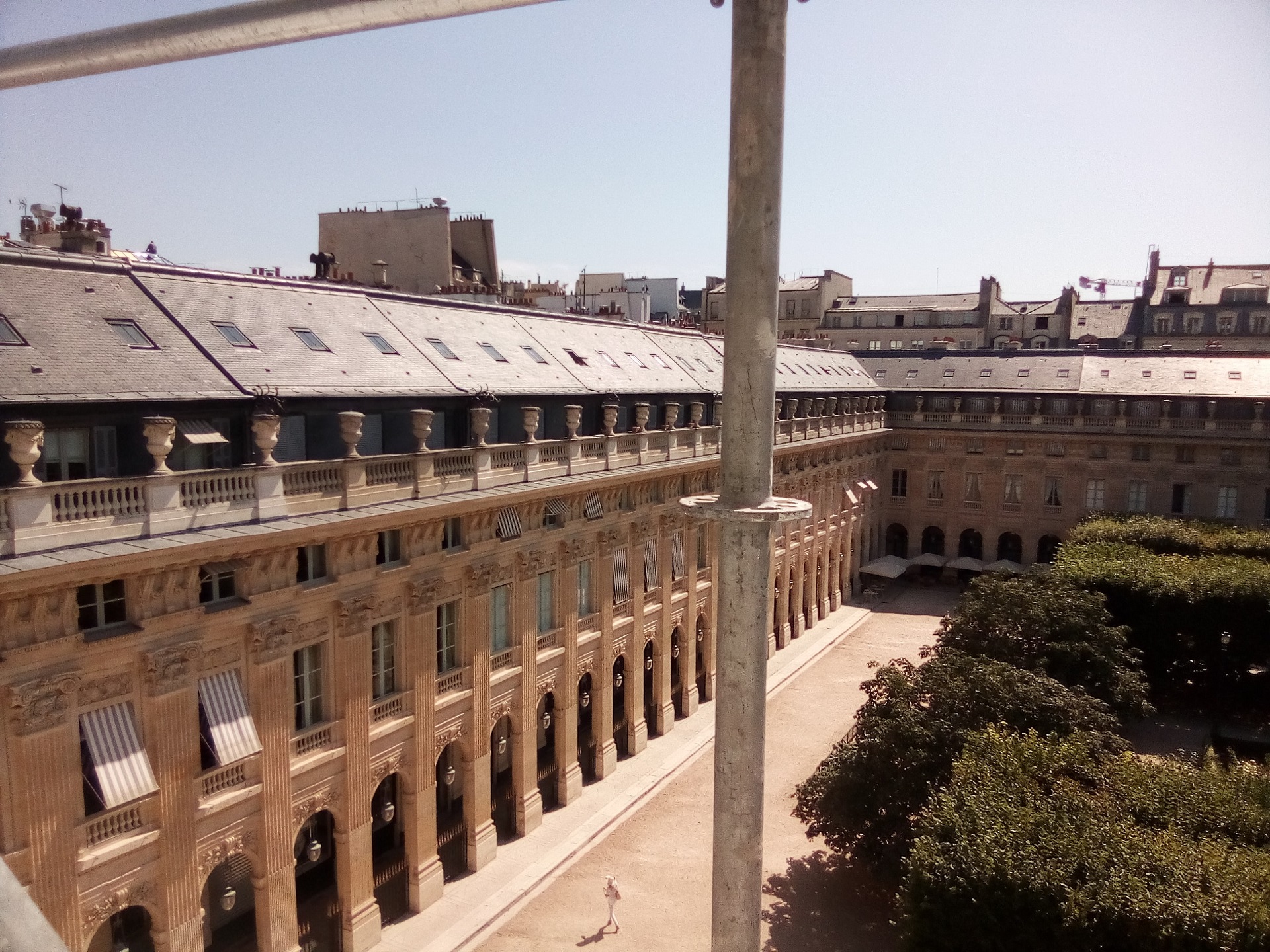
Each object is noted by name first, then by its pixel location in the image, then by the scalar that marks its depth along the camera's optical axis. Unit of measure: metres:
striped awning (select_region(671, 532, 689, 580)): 39.94
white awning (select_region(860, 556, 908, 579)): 65.62
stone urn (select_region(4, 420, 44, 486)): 16.17
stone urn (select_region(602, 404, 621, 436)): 33.00
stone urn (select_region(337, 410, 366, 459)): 22.61
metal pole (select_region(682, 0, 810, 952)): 7.68
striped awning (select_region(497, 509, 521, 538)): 28.66
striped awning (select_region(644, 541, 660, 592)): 37.62
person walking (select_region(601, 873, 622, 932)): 26.09
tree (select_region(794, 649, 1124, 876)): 26.58
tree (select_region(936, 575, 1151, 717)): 33.41
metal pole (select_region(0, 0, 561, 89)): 5.64
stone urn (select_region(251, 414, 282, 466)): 20.36
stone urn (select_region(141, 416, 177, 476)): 18.14
